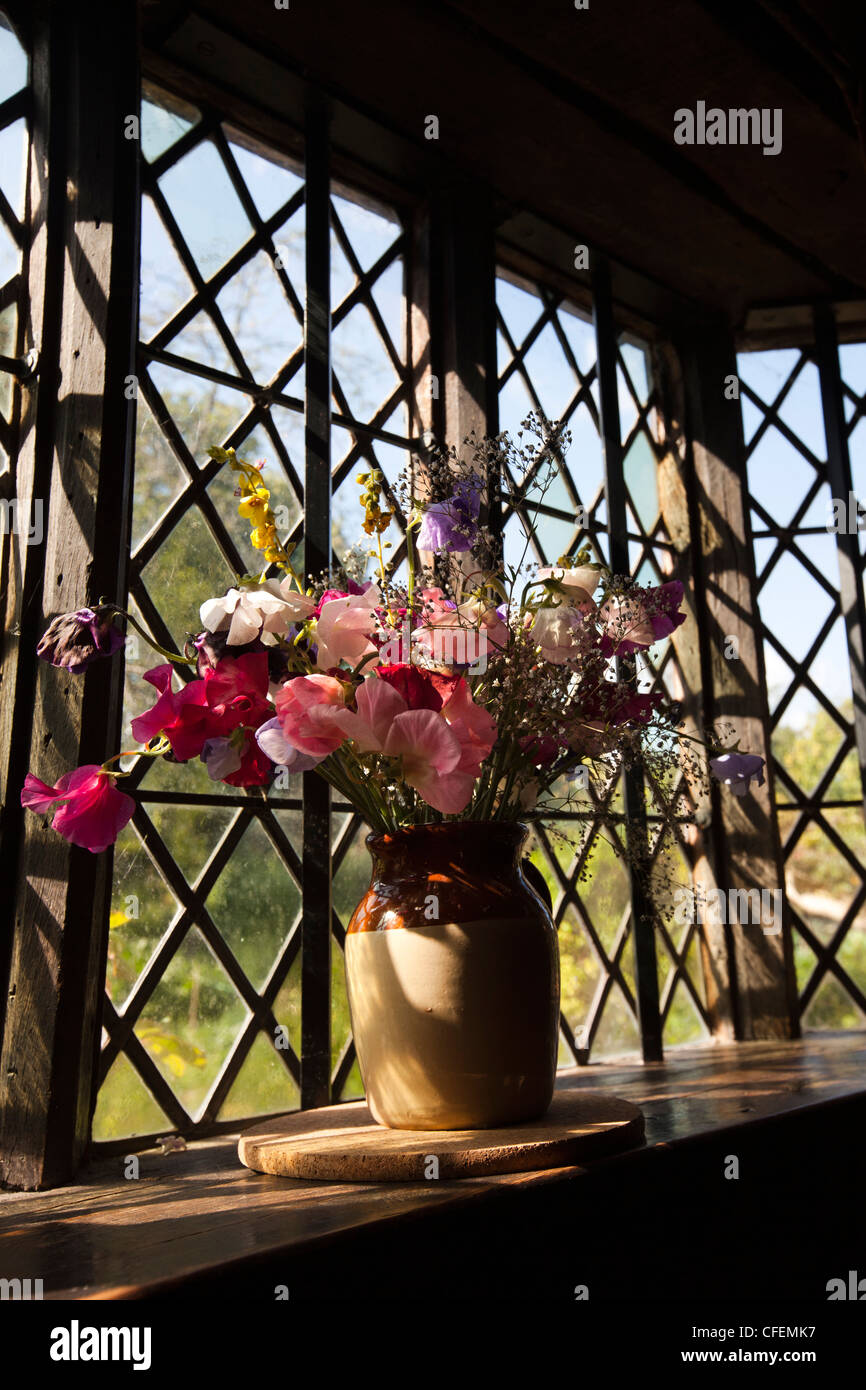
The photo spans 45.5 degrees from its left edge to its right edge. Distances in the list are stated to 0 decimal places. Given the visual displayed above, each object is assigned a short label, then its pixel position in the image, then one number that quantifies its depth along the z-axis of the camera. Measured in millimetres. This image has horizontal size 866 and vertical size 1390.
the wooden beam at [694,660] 2039
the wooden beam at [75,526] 1084
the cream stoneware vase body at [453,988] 931
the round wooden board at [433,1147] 851
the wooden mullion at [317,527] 1386
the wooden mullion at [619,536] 1798
